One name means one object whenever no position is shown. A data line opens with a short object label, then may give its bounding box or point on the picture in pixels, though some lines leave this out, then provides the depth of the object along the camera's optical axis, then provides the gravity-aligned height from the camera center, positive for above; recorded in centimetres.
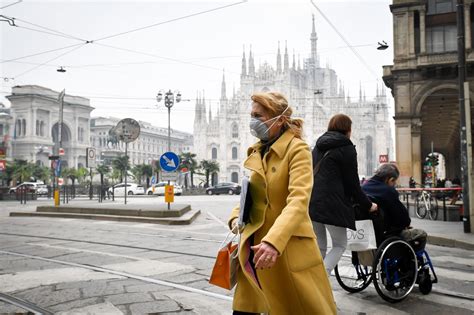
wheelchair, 404 -90
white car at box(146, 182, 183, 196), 4159 -139
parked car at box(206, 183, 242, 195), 4428 -138
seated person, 432 -34
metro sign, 2390 +86
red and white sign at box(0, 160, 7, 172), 2732 +77
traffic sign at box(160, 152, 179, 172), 1392 +42
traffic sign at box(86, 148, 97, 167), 2109 +89
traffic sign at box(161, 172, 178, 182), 1480 +0
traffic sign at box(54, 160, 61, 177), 2436 +56
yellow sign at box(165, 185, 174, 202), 1367 -53
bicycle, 1352 -101
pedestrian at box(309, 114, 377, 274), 356 -12
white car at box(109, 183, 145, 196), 4259 -135
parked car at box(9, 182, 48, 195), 3729 -116
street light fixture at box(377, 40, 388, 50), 2273 +646
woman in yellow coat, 223 -29
